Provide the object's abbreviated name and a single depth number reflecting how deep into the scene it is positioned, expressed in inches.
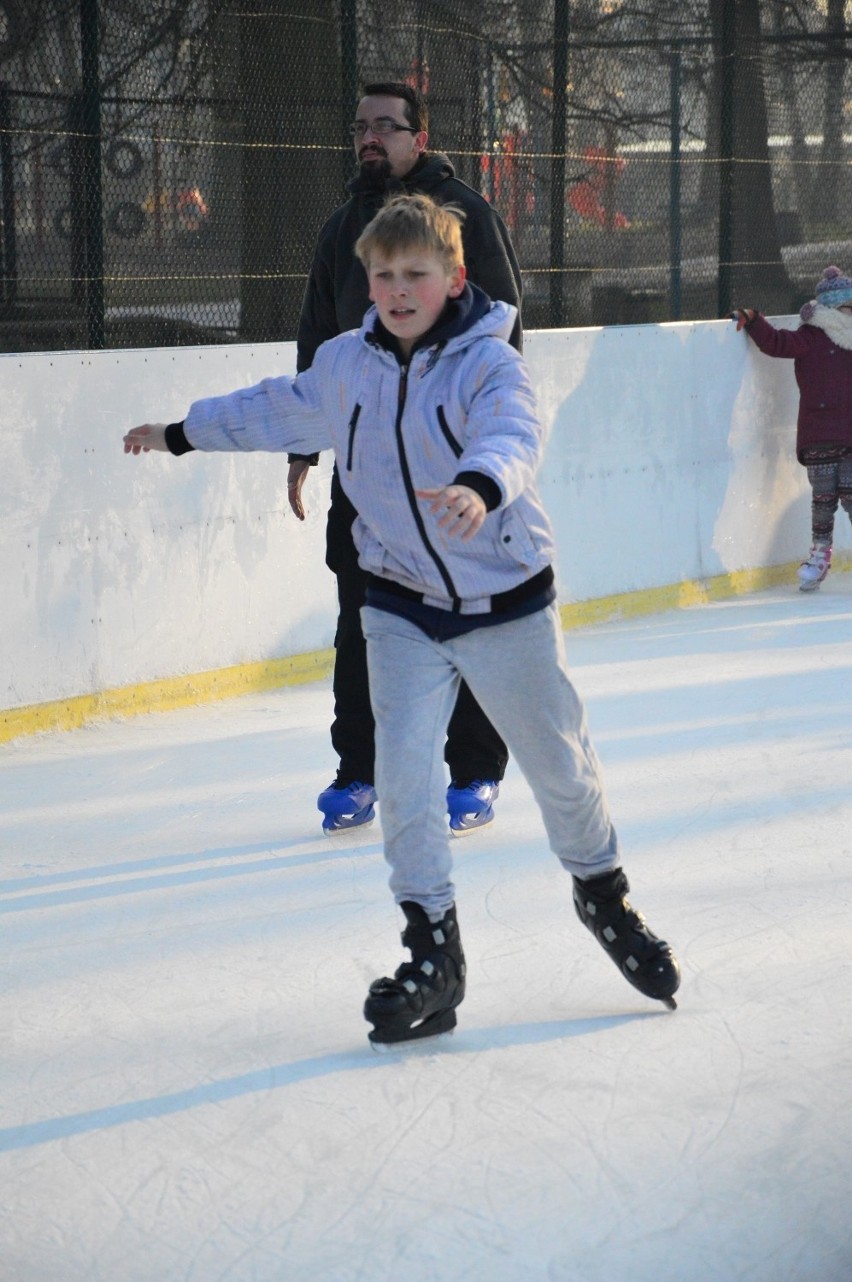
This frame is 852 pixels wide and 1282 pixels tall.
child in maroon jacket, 563.0
